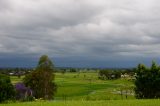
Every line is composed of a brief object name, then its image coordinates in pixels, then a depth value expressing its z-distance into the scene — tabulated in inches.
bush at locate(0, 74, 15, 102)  1398.5
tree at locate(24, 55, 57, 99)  1932.4
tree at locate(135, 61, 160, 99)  1200.5
